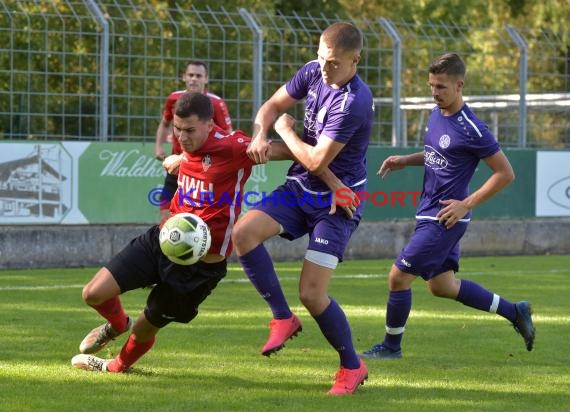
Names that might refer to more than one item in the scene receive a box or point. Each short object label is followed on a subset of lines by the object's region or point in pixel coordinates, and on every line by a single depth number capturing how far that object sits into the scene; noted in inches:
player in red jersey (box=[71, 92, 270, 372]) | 552.7
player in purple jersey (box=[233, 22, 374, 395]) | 545.6
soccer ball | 532.7
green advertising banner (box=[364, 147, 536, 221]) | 1286.9
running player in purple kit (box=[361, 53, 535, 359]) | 636.1
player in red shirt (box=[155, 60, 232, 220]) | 939.3
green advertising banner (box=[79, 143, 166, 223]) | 1149.1
